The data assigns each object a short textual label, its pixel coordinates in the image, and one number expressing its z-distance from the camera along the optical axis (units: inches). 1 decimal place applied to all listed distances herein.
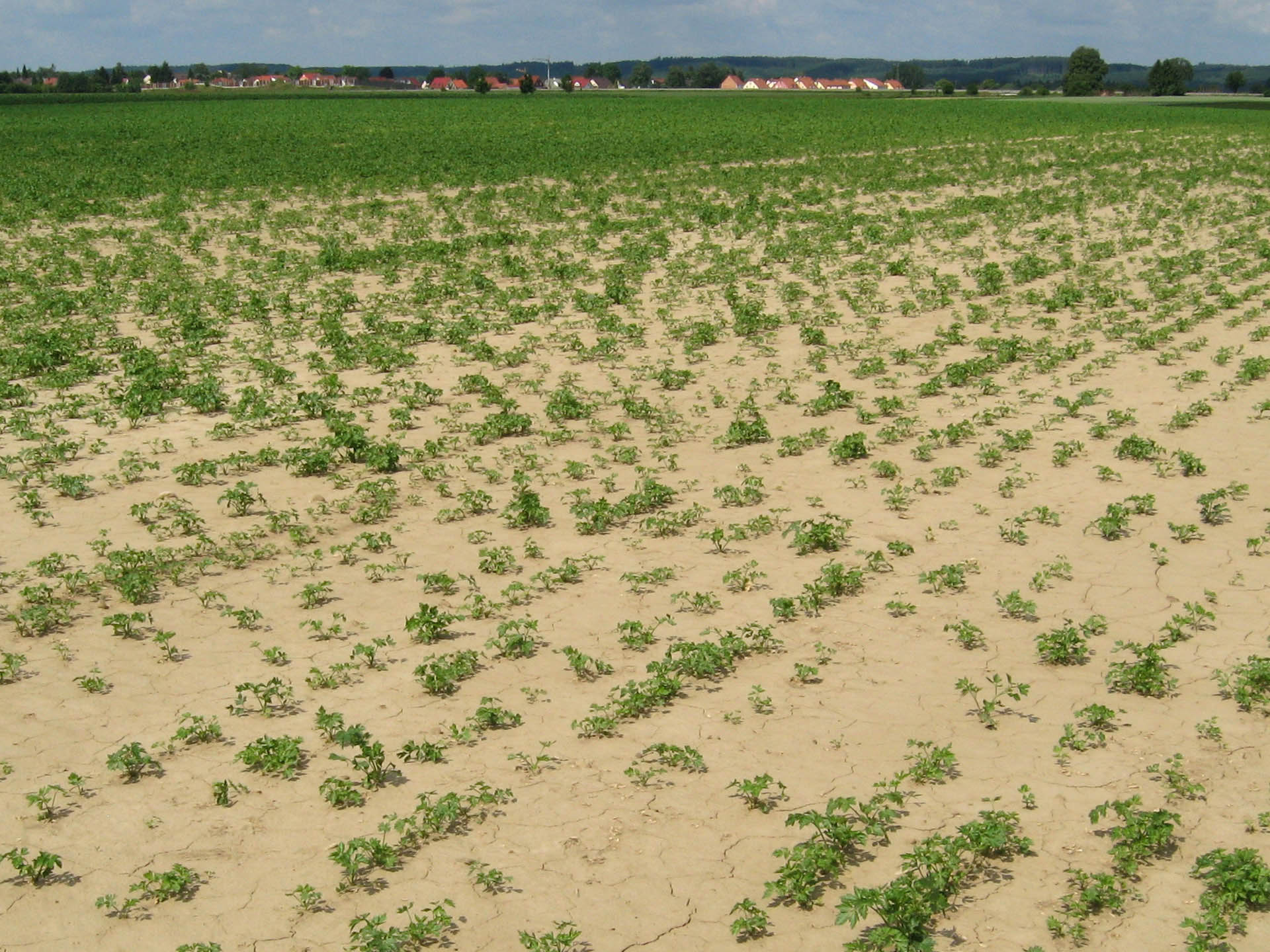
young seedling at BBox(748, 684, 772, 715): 295.9
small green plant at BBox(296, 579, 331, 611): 347.9
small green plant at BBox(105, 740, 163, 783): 263.7
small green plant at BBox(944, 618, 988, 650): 322.7
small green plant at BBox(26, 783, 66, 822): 251.3
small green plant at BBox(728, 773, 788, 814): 251.8
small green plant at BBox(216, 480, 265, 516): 409.4
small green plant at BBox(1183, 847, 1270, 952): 212.8
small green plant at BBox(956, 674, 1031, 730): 288.4
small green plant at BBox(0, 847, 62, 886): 228.2
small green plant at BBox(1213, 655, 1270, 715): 293.6
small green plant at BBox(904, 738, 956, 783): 262.7
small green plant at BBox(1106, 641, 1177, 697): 298.4
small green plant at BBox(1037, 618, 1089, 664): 313.0
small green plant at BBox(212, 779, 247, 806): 257.1
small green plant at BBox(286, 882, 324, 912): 226.4
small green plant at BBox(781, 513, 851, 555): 382.6
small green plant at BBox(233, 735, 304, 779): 267.0
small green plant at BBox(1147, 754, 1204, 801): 258.4
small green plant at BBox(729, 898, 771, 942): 218.1
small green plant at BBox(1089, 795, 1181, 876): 233.1
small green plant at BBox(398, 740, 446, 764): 271.9
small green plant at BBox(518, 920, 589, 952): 210.8
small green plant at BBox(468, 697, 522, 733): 287.4
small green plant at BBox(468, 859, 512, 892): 232.8
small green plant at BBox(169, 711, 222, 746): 278.2
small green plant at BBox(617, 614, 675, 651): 324.8
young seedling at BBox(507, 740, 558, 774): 269.9
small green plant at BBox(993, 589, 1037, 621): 338.0
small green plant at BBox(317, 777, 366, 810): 255.8
